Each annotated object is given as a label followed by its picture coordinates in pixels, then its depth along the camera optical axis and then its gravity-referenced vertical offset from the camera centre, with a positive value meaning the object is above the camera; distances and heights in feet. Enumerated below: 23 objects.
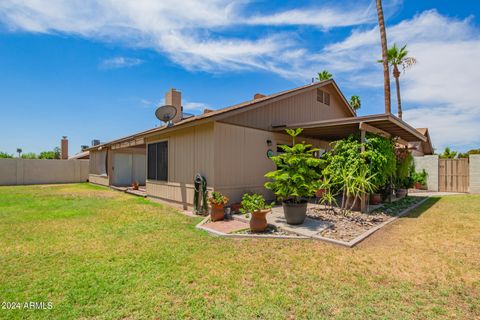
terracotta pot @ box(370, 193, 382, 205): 29.35 -4.51
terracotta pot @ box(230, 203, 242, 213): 24.45 -4.61
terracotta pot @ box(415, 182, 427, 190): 47.86 -4.82
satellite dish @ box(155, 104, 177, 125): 31.48 +6.09
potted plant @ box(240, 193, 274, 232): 17.88 -3.77
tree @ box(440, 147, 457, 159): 63.46 +2.06
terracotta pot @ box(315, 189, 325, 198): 33.04 -4.52
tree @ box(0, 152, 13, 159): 105.45 +2.33
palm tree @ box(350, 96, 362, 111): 75.99 +17.93
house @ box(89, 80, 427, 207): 24.64 +2.65
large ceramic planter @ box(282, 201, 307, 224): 19.13 -3.95
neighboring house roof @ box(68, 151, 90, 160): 86.87 +1.34
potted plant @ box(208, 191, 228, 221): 21.80 -4.10
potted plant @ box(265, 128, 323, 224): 19.15 -1.65
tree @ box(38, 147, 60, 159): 120.92 +2.30
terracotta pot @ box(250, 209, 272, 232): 17.92 -4.39
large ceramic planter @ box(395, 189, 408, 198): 35.81 -4.64
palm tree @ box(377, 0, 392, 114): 45.29 +19.08
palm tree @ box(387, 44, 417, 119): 65.16 +26.66
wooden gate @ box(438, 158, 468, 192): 42.75 -2.46
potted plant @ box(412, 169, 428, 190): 47.57 -3.48
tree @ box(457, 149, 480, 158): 67.12 +2.59
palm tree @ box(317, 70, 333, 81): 69.46 +23.92
